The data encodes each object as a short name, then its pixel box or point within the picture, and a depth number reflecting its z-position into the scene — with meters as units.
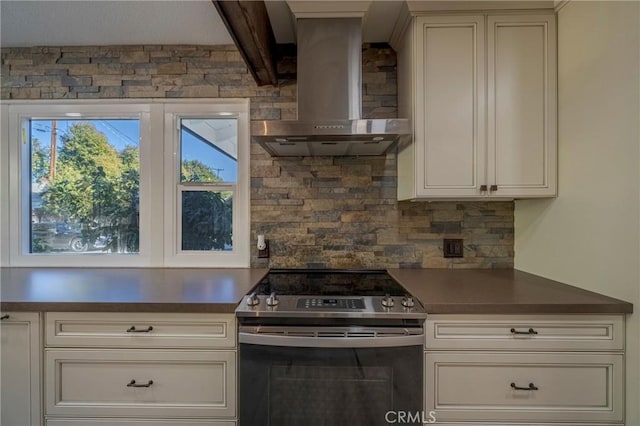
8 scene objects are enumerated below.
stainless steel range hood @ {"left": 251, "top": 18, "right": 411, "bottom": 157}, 1.62
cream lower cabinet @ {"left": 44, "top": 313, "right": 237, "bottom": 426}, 1.30
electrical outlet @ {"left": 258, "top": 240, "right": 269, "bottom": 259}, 2.00
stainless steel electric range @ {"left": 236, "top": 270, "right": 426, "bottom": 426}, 1.26
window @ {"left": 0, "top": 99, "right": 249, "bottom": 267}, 2.06
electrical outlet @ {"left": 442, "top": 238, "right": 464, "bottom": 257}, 1.98
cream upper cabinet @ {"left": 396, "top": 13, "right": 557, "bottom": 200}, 1.61
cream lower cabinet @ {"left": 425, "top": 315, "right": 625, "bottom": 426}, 1.27
